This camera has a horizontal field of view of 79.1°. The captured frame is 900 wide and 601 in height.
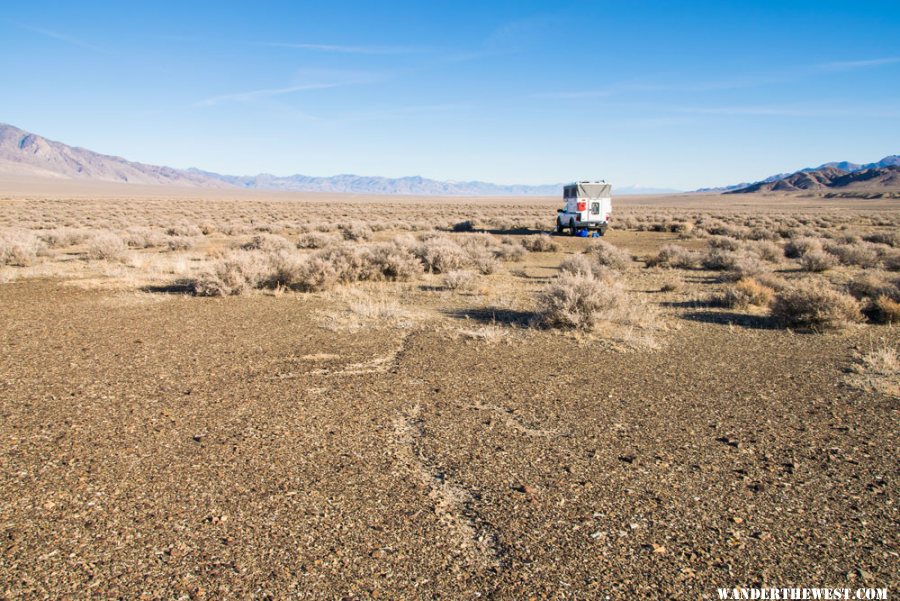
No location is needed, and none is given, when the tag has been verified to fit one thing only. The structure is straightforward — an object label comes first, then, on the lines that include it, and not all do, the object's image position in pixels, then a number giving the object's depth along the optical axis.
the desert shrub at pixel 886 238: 24.03
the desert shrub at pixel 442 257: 16.17
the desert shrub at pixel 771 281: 12.69
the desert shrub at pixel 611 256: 17.44
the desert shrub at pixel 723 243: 21.58
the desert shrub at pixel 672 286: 13.55
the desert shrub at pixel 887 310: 9.80
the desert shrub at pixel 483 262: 16.31
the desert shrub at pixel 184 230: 28.02
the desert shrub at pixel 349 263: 14.12
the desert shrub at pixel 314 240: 23.34
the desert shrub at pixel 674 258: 17.72
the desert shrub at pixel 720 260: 17.20
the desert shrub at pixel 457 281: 13.55
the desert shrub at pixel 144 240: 23.27
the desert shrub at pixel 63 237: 22.39
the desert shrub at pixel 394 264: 14.77
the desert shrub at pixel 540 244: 23.38
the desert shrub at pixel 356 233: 27.83
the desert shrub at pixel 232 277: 12.14
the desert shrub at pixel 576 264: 14.76
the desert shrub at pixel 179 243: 22.47
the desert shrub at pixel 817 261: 16.66
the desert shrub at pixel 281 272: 13.21
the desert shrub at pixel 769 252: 19.88
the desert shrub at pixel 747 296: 11.30
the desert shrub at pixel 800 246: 20.08
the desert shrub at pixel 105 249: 17.78
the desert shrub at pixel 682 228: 30.94
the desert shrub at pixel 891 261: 17.38
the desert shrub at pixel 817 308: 9.36
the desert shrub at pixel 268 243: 20.34
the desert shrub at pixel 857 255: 18.12
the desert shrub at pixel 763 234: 28.05
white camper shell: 29.67
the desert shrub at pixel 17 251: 16.42
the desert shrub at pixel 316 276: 13.05
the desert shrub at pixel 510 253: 19.97
